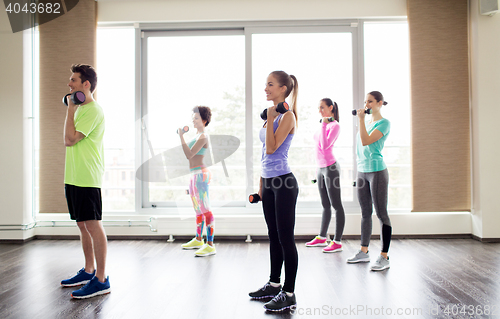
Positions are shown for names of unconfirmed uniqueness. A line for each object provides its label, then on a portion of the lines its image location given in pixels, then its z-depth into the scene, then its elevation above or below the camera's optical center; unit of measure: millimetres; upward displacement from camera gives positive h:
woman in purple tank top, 1864 -133
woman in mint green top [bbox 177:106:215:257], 3105 -94
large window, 3959 +878
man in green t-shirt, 2115 -30
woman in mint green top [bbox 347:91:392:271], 2688 -80
